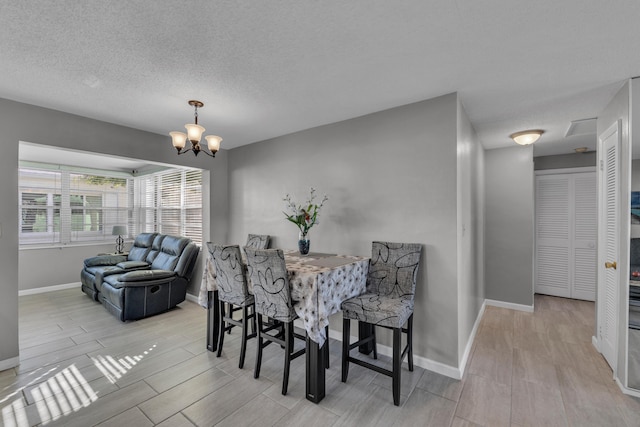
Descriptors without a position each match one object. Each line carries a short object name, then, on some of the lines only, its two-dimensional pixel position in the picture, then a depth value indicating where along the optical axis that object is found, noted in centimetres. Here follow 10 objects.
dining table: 210
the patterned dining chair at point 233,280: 255
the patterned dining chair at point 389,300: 210
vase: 304
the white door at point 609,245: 238
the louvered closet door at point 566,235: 447
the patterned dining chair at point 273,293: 218
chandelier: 250
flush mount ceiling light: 340
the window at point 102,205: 502
